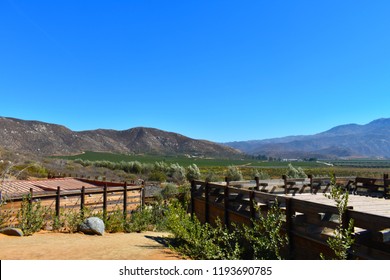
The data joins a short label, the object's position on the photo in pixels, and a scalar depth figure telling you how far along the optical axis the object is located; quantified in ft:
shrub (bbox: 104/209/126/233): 42.80
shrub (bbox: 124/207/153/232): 45.01
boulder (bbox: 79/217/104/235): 38.54
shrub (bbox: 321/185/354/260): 15.55
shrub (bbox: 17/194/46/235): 36.76
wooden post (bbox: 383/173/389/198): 40.51
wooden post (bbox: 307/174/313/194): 44.35
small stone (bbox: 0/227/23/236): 35.34
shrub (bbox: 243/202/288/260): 20.68
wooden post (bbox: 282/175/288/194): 42.52
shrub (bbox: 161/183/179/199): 85.59
